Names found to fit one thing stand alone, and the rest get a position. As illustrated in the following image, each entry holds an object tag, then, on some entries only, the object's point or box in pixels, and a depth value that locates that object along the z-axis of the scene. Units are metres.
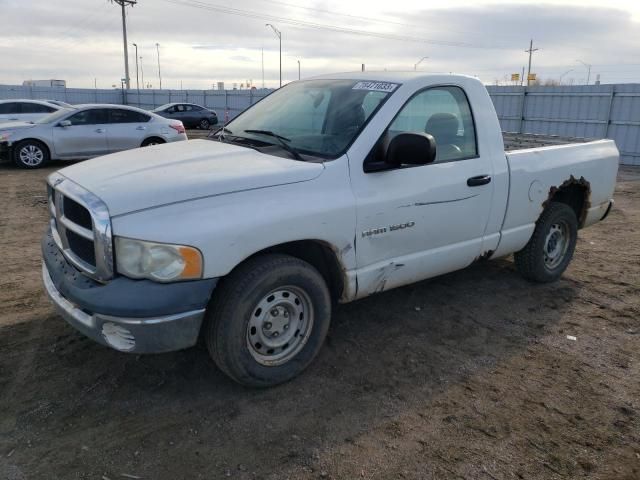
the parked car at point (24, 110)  15.33
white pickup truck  2.91
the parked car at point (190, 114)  26.97
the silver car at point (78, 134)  12.35
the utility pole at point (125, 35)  44.00
